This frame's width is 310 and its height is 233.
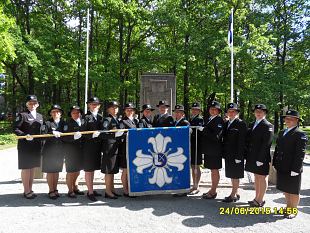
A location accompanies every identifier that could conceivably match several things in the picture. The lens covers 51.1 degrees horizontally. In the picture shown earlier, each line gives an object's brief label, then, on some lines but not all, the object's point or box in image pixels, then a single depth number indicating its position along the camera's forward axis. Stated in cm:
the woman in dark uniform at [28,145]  663
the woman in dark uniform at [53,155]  669
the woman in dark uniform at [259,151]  591
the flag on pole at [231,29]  1282
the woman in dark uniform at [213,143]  667
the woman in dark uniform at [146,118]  718
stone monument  1302
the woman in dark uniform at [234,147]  633
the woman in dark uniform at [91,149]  666
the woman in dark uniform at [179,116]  719
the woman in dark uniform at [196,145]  716
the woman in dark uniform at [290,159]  540
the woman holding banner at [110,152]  670
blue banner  663
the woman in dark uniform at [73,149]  675
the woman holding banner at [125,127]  688
